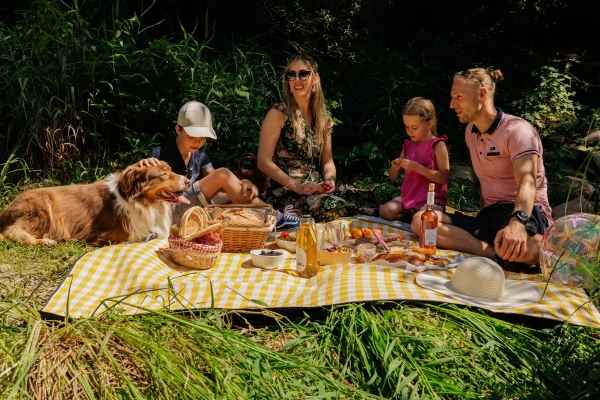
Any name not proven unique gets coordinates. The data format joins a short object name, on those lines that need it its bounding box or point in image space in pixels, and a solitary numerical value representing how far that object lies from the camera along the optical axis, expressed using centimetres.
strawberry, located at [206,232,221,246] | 374
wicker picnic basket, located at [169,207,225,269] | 363
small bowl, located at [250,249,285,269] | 370
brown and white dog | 436
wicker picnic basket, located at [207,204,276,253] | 402
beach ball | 310
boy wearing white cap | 471
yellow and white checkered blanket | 299
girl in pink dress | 476
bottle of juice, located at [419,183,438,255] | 391
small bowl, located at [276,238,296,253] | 412
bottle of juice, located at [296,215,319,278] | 350
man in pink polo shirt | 381
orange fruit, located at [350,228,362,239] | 436
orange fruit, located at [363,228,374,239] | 435
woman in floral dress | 495
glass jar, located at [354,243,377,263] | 384
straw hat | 310
